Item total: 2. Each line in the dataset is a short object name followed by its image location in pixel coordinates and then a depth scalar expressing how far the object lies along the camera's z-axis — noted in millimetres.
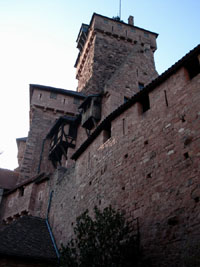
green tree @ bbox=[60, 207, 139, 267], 7953
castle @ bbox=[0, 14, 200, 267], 8164
